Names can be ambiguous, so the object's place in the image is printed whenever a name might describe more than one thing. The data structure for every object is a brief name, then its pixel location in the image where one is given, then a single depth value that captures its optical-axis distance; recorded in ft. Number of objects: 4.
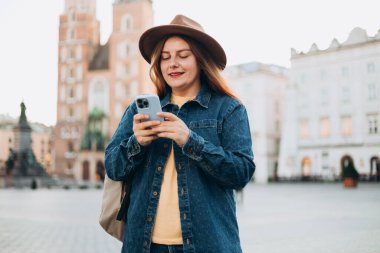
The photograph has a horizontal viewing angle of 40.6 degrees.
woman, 6.81
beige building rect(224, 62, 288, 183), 171.01
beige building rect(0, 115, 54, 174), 265.52
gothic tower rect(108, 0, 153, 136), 186.19
